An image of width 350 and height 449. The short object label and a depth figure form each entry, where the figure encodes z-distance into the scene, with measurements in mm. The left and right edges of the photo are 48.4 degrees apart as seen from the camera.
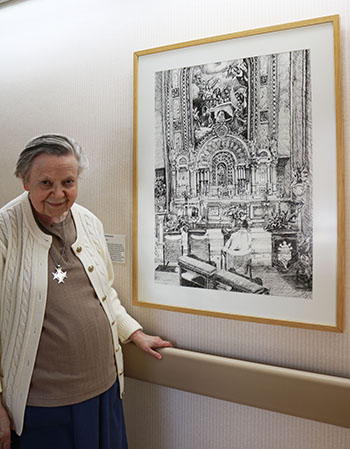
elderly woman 1257
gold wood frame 1307
